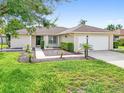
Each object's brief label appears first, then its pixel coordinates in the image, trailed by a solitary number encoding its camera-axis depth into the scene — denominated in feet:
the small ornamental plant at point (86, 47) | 30.36
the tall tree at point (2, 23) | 20.50
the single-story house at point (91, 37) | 39.38
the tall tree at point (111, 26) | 138.80
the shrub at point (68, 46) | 40.26
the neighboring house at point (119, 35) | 75.55
